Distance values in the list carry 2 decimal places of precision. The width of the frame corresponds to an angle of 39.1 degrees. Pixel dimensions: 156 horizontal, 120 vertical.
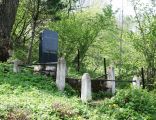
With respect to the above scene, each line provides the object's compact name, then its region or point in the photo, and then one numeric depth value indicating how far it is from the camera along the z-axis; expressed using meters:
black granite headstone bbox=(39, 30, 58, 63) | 9.00
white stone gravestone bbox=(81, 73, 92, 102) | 6.87
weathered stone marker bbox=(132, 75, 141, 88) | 8.85
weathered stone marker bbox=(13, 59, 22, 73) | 8.39
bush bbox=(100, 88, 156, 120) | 6.43
